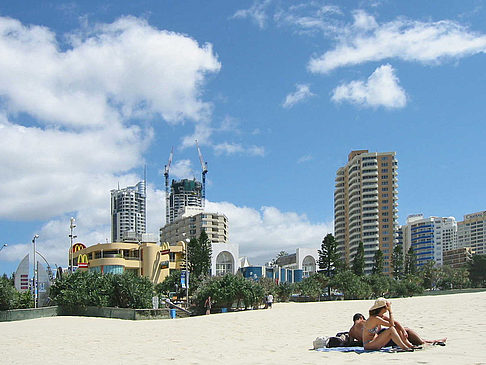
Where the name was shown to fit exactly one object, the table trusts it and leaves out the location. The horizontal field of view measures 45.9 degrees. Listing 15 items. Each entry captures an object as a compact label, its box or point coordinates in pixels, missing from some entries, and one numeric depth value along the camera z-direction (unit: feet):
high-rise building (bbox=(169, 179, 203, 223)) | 484.91
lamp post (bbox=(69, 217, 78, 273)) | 123.95
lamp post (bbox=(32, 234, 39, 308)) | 122.28
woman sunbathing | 29.04
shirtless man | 33.01
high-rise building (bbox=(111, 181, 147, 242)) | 347.36
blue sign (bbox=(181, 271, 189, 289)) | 142.82
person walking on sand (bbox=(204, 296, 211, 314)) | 110.93
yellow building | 226.99
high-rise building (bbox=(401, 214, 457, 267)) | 556.51
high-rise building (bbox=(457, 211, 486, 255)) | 589.94
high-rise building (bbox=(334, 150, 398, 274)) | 413.80
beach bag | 33.53
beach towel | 29.25
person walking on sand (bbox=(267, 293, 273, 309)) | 121.90
